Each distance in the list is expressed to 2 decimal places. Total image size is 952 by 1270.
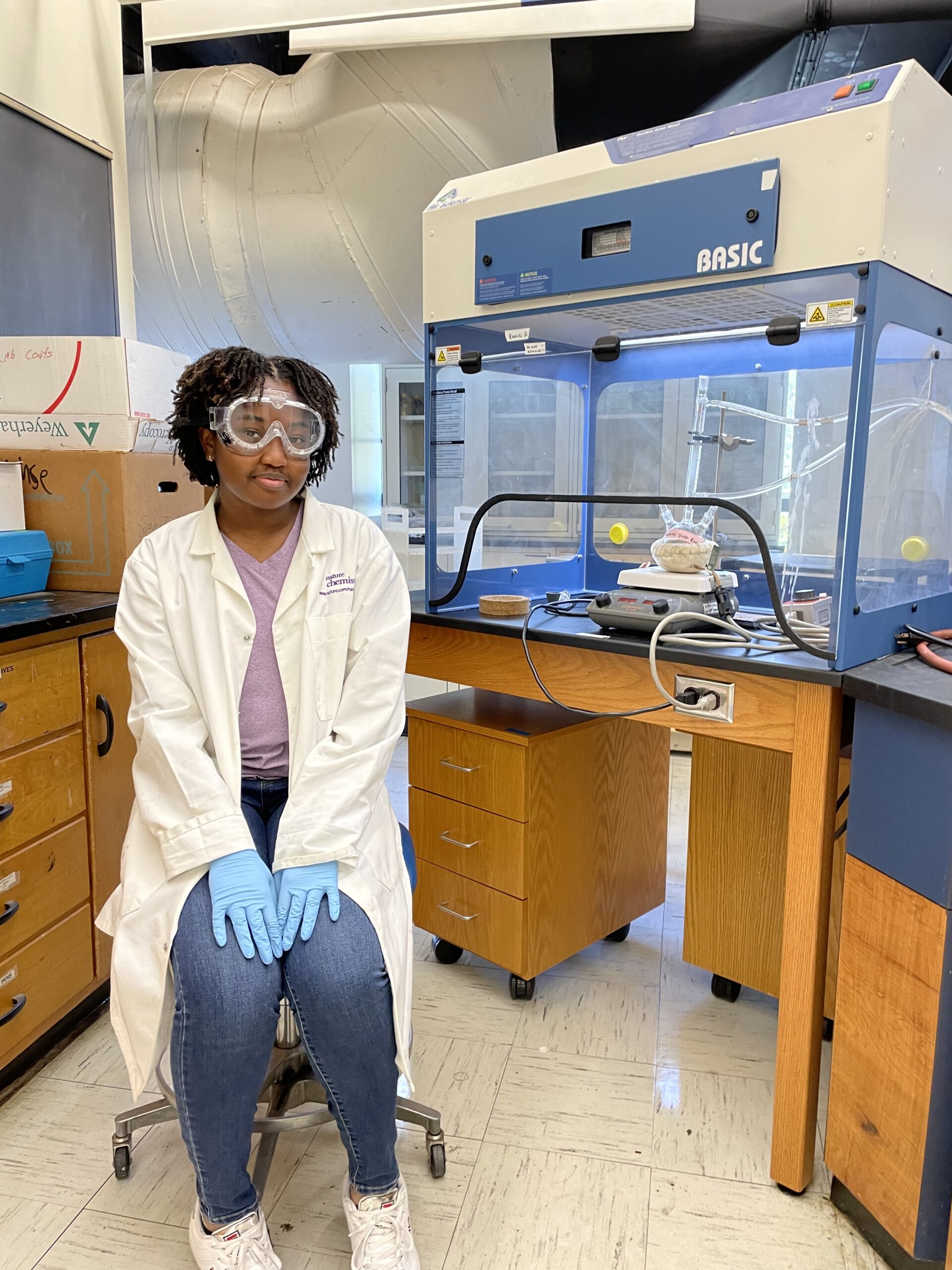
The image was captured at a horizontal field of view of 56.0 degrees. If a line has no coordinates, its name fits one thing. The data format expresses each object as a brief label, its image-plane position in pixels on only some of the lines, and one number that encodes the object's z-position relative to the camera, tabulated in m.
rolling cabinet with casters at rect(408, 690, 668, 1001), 1.89
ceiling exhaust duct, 2.36
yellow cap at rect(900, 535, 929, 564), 1.57
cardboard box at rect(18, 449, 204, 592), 2.00
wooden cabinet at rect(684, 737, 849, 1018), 1.83
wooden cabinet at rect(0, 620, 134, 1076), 1.58
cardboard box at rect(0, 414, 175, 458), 2.03
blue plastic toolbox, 1.87
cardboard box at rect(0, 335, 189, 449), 2.03
